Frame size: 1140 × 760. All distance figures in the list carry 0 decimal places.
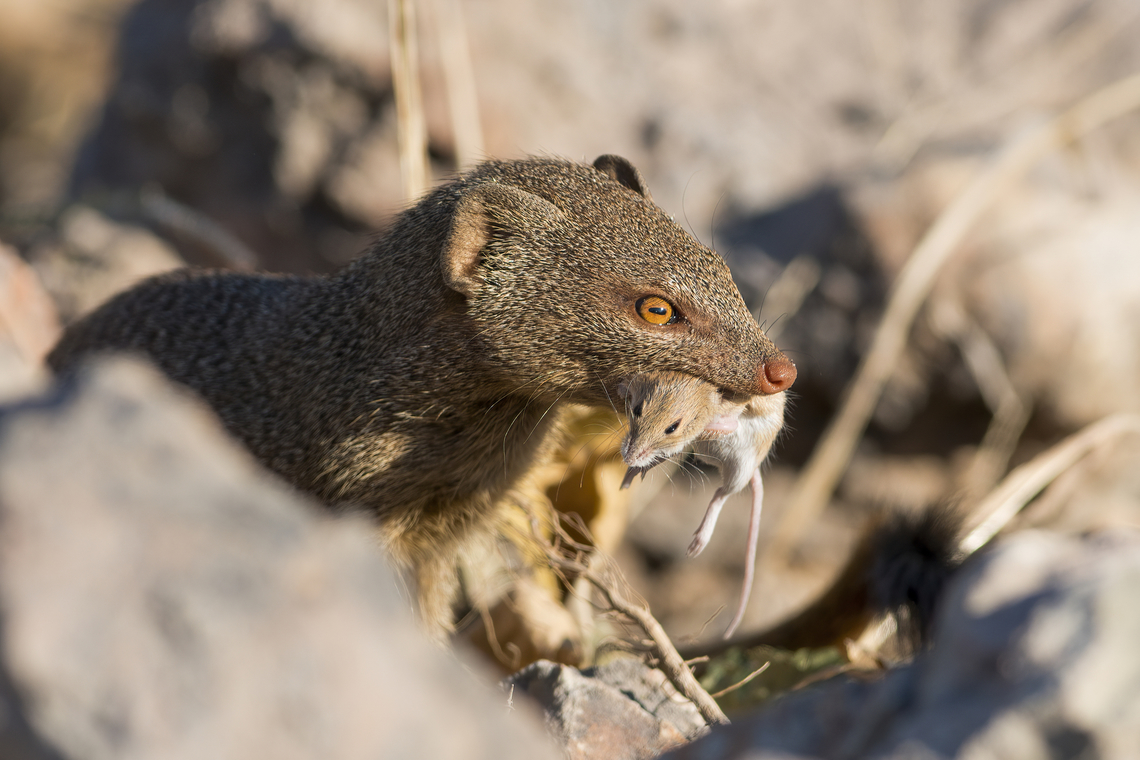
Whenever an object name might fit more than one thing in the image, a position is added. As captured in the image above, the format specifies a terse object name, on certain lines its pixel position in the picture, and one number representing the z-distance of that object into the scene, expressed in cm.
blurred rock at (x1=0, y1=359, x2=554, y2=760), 177
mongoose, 486
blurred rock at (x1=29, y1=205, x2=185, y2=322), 1011
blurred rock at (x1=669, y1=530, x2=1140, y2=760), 197
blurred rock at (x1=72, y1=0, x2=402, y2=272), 1038
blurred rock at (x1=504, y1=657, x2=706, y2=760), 344
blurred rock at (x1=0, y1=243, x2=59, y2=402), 741
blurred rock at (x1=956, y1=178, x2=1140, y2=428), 916
